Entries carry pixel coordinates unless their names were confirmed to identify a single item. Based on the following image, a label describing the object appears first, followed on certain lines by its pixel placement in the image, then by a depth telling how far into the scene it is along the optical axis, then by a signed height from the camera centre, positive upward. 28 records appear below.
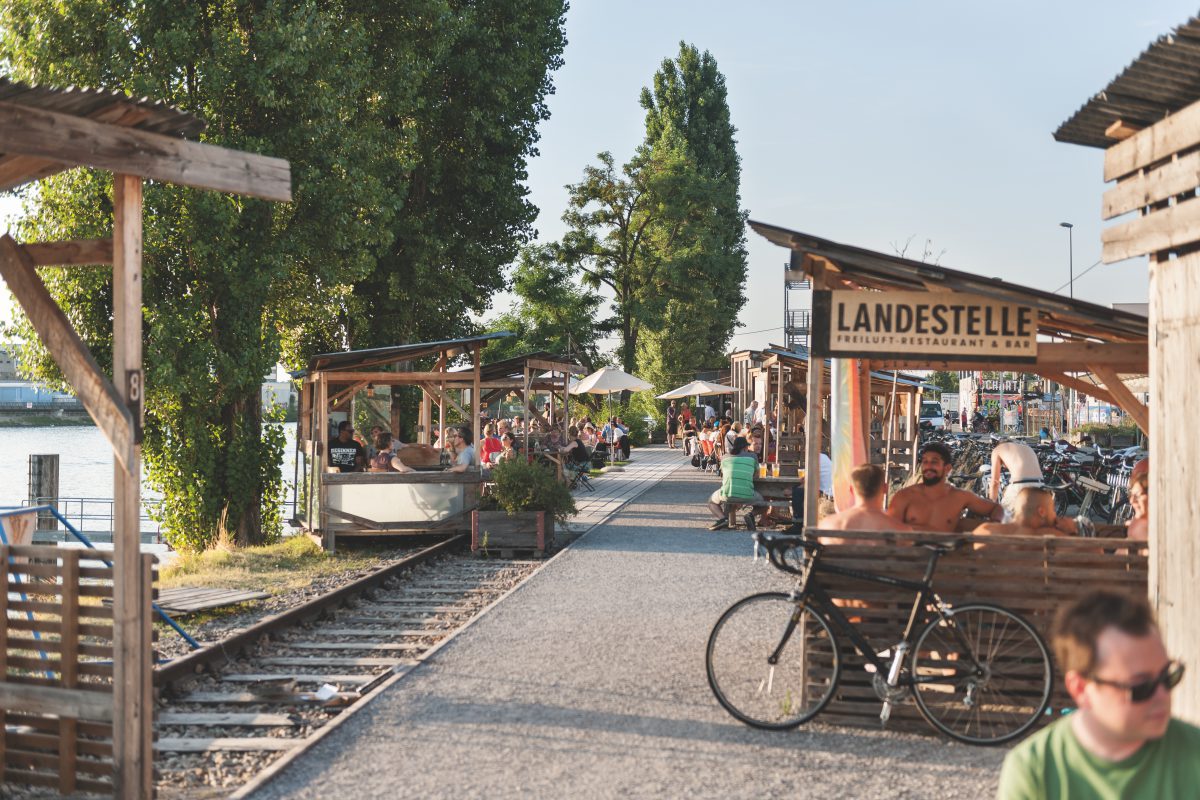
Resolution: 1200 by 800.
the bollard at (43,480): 28.72 -0.89
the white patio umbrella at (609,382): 36.09 +1.55
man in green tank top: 18.20 -0.61
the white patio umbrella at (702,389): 44.12 +1.63
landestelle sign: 7.48 +0.63
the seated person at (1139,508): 7.33 -0.46
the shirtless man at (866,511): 7.68 -0.45
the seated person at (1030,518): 7.94 -0.51
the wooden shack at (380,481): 17.05 -0.56
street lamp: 59.28 +8.56
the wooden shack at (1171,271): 5.61 +0.74
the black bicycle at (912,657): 6.90 -1.21
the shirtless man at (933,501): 8.70 -0.44
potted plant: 16.45 -0.95
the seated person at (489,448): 24.92 -0.21
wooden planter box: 16.41 -1.20
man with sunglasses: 2.47 -0.57
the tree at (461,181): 26.89 +5.59
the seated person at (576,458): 27.55 -0.45
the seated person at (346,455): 18.08 -0.23
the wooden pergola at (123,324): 5.76 +0.53
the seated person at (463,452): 17.47 -0.19
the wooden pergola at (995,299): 7.31 +0.71
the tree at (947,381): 131.12 +5.77
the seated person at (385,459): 17.73 -0.29
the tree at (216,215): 18.03 +3.25
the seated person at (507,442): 24.17 -0.09
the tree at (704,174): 59.22 +12.60
